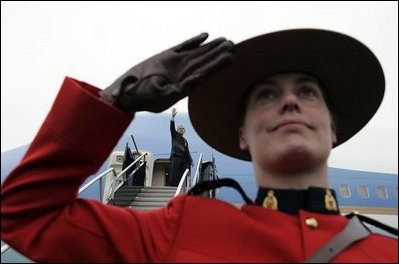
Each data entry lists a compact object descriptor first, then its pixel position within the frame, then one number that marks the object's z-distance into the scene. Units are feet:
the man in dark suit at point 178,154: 18.86
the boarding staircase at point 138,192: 15.81
